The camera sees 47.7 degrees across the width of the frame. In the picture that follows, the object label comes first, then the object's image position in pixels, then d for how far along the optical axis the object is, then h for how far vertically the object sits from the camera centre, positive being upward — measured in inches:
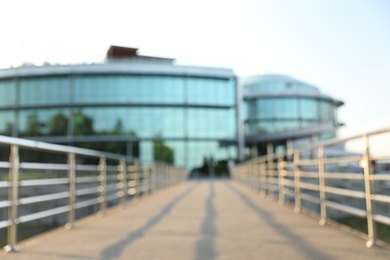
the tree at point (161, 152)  1590.8 +25.2
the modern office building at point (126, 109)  1524.4 +182.6
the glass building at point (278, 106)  1892.2 +221.7
